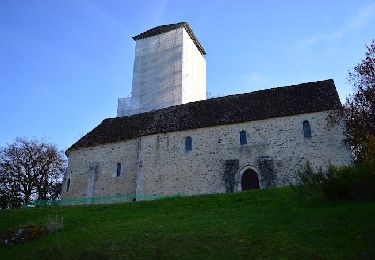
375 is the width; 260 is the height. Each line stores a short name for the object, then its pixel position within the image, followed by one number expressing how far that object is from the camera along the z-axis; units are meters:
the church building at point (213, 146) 25.88
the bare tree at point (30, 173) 39.16
